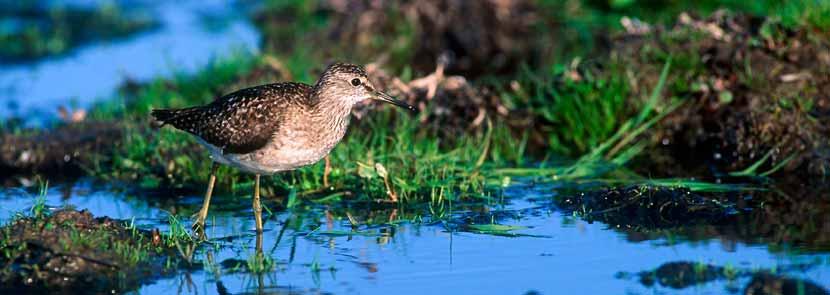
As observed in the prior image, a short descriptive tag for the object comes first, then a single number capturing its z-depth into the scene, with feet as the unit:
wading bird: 56.80
